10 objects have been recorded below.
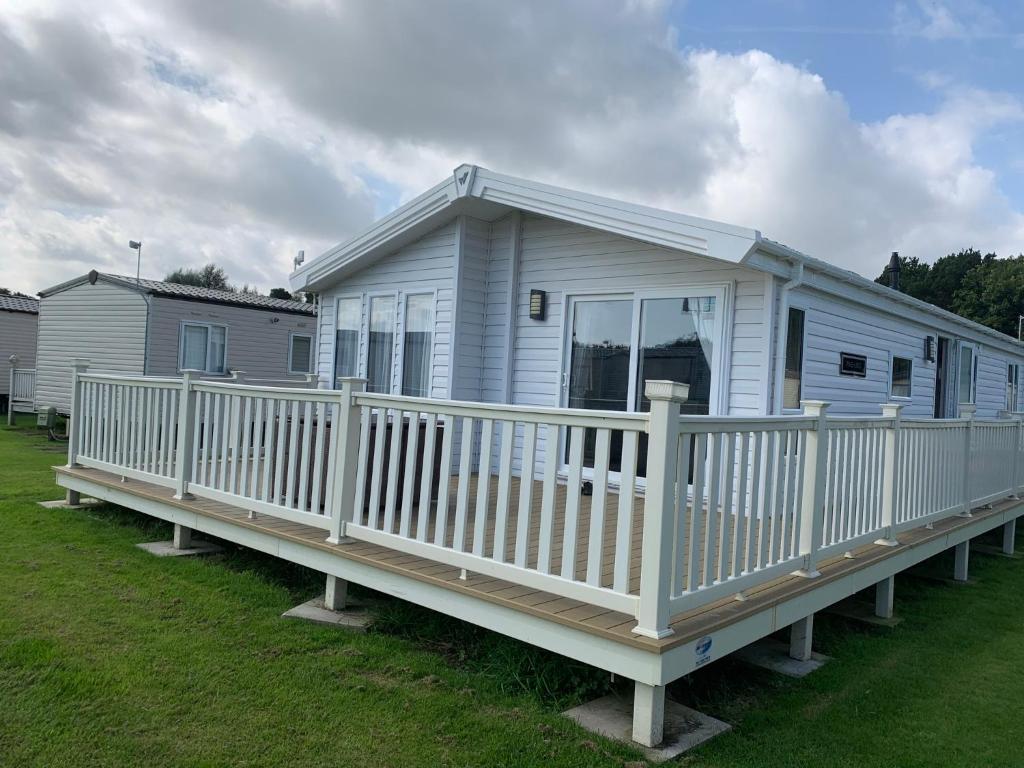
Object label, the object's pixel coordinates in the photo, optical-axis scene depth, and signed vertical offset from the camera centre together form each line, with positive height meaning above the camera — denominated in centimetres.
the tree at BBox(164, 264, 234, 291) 4792 +601
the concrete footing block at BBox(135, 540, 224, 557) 497 -135
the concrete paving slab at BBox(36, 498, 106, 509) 633 -134
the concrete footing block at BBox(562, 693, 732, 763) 262 -134
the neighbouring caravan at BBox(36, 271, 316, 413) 1470 +70
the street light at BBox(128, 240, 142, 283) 1712 +283
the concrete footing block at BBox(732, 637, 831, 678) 352 -136
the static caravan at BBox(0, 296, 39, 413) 1983 +50
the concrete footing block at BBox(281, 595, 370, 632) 381 -136
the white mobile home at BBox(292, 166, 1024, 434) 526 +68
